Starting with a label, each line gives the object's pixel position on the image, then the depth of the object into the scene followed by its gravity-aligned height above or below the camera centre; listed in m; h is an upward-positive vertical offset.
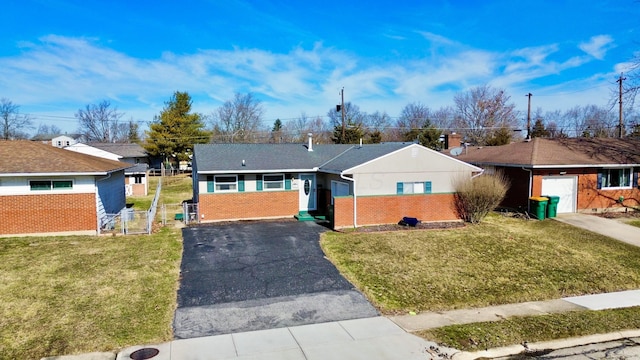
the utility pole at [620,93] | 30.31 +5.05
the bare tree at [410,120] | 59.92 +6.84
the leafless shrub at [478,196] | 17.80 -1.55
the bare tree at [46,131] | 100.28 +9.26
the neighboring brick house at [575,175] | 20.34 -0.78
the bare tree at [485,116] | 53.28 +6.21
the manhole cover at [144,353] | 6.63 -3.19
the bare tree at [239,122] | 64.69 +6.98
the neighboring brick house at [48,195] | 15.20 -1.09
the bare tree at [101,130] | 80.31 +7.41
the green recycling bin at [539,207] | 19.09 -2.23
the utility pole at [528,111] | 34.75 +4.45
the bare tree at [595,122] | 61.59 +6.59
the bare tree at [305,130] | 66.51 +6.05
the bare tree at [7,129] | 74.50 +7.34
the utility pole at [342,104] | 36.71 +5.48
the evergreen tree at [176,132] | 46.42 +4.03
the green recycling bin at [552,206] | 19.33 -2.21
